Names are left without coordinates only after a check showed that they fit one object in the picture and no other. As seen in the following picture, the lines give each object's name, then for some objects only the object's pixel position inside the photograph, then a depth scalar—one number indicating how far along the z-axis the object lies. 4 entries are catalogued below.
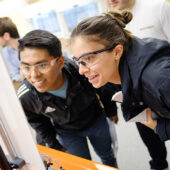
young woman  0.76
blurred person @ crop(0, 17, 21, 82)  1.91
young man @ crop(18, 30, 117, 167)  0.99
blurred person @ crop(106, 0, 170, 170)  1.45
